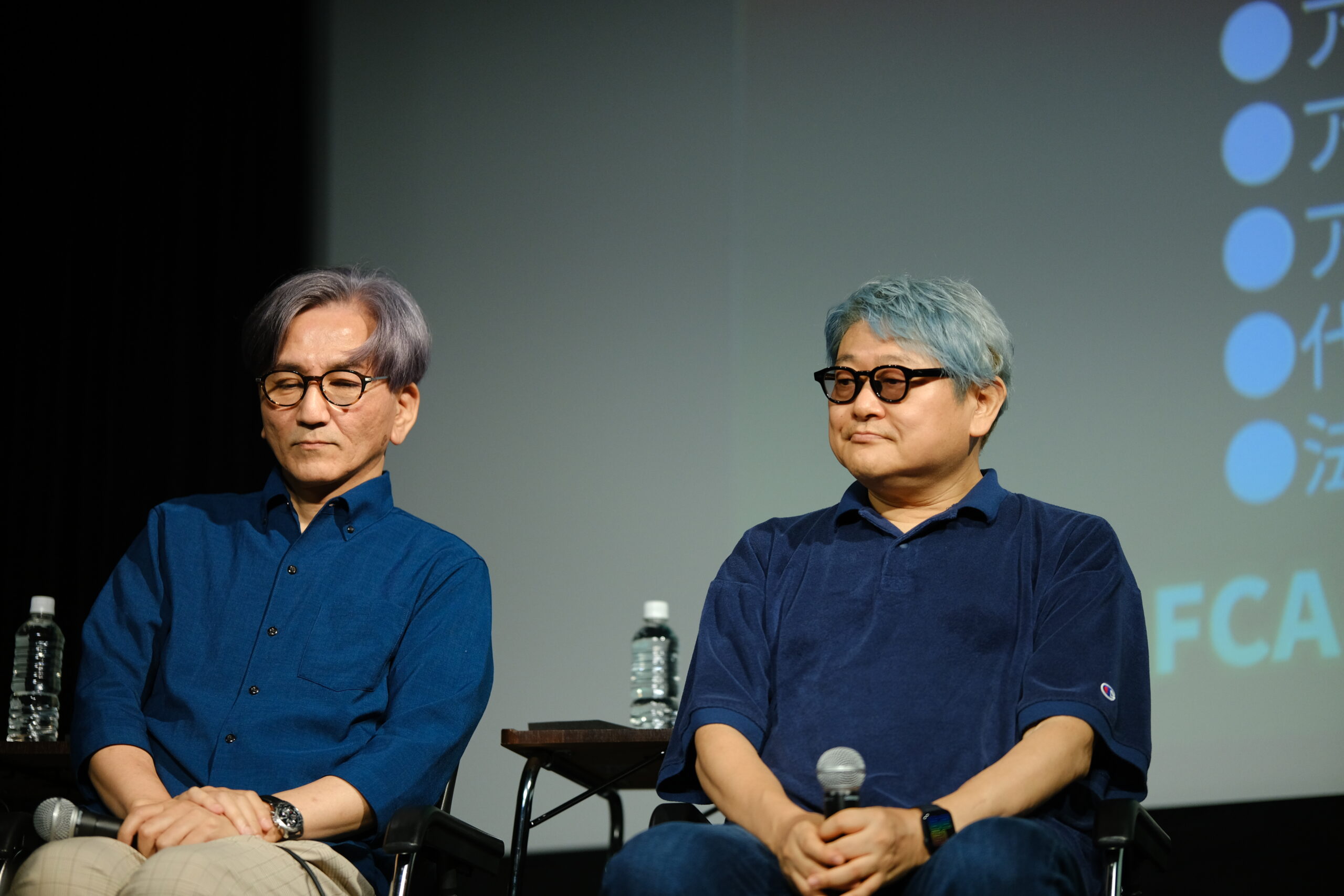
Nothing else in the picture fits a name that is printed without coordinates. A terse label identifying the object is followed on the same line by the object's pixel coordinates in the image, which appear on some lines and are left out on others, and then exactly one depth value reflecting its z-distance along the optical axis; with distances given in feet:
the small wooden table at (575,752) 16.07
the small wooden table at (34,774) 17.24
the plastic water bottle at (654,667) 22.13
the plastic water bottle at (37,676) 22.34
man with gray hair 11.66
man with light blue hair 10.32
